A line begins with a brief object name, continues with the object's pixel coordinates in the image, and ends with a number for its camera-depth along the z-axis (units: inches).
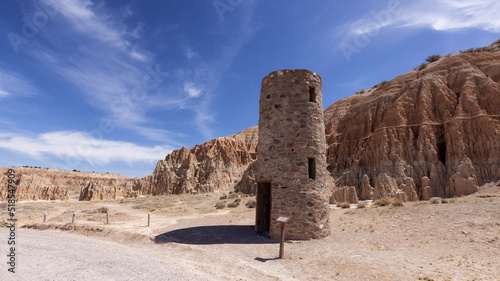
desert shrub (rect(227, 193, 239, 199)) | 1578.0
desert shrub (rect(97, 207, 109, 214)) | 986.5
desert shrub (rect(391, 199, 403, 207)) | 673.7
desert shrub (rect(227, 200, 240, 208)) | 1096.7
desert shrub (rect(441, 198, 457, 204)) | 631.5
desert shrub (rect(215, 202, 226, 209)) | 1077.8
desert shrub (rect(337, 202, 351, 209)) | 820.9
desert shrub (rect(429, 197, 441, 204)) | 645.9
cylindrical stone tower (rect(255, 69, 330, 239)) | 436.5
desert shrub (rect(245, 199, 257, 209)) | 1002.7
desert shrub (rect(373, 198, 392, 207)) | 746.2
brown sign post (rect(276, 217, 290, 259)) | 326.0
